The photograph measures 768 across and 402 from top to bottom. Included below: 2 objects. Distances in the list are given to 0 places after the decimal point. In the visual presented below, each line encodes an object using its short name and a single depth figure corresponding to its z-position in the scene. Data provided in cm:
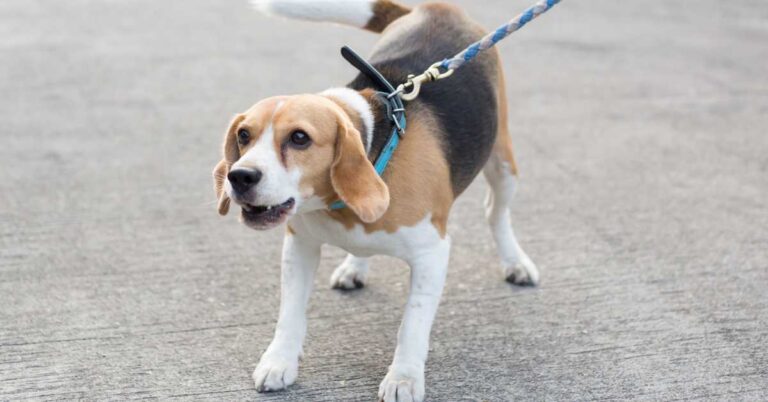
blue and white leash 373
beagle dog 315
